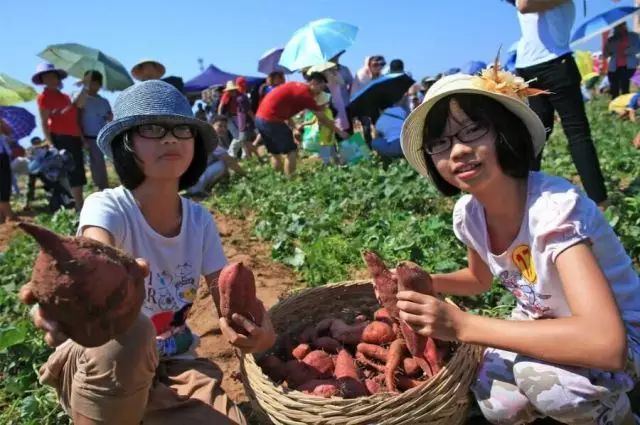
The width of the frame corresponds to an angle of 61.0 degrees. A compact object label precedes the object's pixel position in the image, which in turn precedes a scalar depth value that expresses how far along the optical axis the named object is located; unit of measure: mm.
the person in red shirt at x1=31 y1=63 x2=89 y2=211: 6875
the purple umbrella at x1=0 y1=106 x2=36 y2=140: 8938
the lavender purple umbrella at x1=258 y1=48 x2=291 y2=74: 13375
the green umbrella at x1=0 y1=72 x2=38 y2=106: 6168
